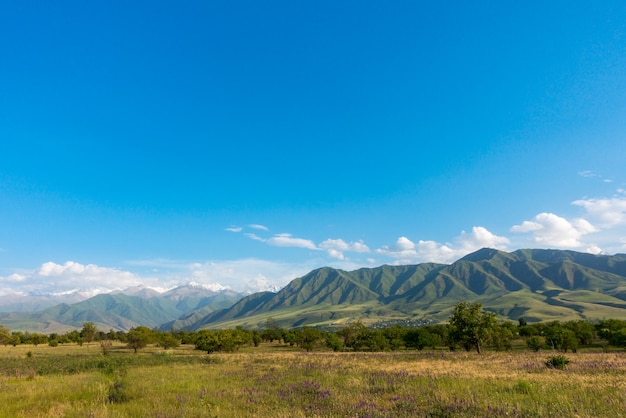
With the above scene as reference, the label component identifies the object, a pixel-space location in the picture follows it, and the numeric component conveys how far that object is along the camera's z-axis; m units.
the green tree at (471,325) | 46.50
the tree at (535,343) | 59.53
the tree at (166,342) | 86.75
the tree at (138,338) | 77.31
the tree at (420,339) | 69.81
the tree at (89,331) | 105.94
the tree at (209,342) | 74.06
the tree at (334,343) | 78.12
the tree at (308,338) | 84.82
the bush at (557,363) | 21.92
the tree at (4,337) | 109.44
